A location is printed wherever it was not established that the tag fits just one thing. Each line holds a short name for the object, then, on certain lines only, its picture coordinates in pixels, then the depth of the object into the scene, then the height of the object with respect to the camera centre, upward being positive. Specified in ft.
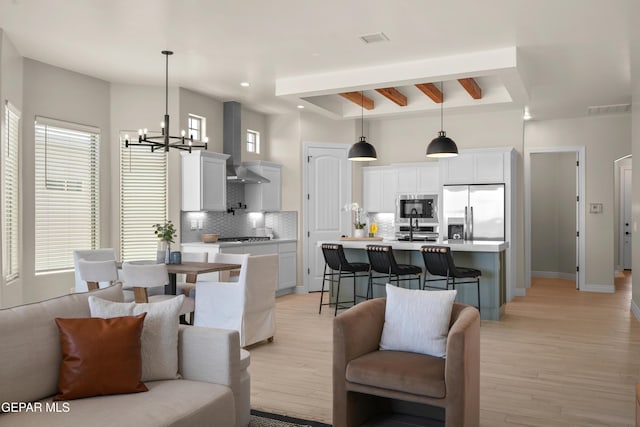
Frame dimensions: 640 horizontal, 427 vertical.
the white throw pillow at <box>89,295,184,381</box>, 8.63 -1.91
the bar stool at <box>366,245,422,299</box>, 20.13 -1.95
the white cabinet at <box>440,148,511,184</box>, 25.95 +2.37
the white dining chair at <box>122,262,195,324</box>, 15.05 -1.78
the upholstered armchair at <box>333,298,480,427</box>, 8.84 -2.76
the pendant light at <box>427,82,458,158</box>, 21.66 +2.71
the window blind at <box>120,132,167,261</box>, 22.72 +0.68
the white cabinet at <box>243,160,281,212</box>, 27.61 +1.25
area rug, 10.55 -4.20
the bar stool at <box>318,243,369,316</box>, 21.16 -2.01
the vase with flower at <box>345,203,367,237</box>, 23.91 -0.62
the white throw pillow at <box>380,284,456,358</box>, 10.14 -2.09
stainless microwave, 28.32 +0.33
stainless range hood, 26.32 +3.71
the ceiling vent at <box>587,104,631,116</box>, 26.96 +5.46
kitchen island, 20.29 -2.00
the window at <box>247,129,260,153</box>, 28.71 +4.02
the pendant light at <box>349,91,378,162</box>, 23.15 +2.71
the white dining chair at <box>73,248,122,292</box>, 17.34 -1.50
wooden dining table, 15.69 -1.64
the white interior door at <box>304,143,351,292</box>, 28.60 +0.88
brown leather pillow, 7.80 -2.15
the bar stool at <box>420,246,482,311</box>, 19.01 -1.86
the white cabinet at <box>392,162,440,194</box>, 28.19 +1.95
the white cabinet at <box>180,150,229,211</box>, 23.47 +1.49
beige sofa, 7.20 -2.62
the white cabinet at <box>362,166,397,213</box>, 29.30 +1.45
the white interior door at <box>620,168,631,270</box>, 38.29 -0.34
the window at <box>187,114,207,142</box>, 24.83 +4.16
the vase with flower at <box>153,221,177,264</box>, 17.07 -0.92
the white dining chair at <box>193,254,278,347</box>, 16.12 -2.70
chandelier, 17.78 +2.63
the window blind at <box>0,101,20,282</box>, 16.98 +0.69
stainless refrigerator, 25.99 +0.25
